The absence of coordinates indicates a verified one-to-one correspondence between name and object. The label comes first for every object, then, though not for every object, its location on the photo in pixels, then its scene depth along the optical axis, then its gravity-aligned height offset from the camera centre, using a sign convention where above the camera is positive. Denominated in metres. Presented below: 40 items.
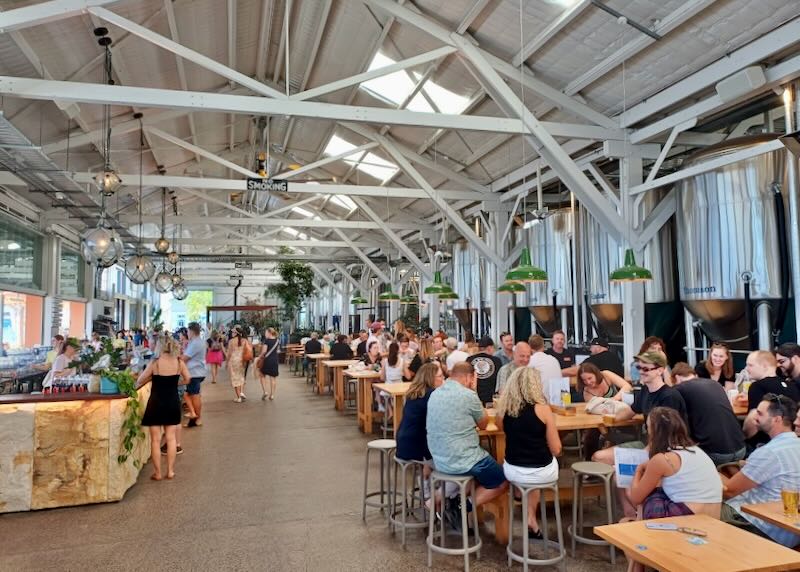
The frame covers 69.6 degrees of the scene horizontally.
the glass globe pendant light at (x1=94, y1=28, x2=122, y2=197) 6.23 +1.64
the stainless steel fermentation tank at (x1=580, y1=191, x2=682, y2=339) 7.59 +0.61
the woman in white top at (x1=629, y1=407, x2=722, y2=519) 2.94 -0.78
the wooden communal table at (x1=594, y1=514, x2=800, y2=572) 2.11 -0.89
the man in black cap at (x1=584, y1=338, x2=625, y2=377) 6.47 -0.43
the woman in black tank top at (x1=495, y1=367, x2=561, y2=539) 3.78 -0.73
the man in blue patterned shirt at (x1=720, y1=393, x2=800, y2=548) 2.94 -0.77
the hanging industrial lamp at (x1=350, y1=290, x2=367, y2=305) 17.44 +0.72
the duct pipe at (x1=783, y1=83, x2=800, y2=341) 5.55 +1.14
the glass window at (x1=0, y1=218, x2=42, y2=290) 10.57 +1.40
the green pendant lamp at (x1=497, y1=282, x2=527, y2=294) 8.05 +0.50
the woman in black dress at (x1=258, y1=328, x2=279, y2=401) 11.76 -0.75
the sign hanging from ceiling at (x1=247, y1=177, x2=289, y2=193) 9.23 +2.27
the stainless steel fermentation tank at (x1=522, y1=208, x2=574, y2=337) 9.19 +0.93
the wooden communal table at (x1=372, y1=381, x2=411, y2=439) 6.81 -0.90
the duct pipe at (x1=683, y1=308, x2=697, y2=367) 7.22 -0.21
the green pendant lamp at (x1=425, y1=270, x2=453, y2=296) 10.09 +0.64
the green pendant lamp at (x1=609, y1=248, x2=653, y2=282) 6.07 +0.51
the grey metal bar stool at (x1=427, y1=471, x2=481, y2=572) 3.68 -1.32
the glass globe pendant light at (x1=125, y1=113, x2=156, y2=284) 8.61 +0.86
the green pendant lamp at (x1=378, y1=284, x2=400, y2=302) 13.75 +0.65
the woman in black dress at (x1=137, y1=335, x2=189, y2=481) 5.80 -0.78
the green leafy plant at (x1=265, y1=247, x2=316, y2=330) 22.22 +1.59
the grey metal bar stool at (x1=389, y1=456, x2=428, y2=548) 4.21 -1.49
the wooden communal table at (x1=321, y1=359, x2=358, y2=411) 10.21 -0.99
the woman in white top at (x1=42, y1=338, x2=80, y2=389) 6.92 -0.40
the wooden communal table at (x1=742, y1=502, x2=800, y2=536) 2.56 -0.91
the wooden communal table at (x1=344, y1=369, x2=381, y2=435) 8.10 -1.06
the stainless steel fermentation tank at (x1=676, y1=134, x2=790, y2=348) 5.94 +0.81
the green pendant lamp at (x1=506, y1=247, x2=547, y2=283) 6.61 +0.56
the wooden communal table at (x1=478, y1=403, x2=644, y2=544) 4.14 -0.90
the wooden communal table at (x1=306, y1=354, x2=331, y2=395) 12.65 -1.05
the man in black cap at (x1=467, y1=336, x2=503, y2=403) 6.42 -0.57
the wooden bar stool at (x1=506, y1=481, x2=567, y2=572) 3.59 -1.40
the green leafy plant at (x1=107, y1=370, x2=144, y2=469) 5.30 -0.83
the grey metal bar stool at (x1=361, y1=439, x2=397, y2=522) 4.60 -1.11
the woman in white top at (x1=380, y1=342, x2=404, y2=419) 8.02 -0.61
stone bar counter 4.89 -1.08
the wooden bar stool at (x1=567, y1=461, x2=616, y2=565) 3.92 -1.15
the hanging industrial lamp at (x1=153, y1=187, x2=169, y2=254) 11.21 +1.57
